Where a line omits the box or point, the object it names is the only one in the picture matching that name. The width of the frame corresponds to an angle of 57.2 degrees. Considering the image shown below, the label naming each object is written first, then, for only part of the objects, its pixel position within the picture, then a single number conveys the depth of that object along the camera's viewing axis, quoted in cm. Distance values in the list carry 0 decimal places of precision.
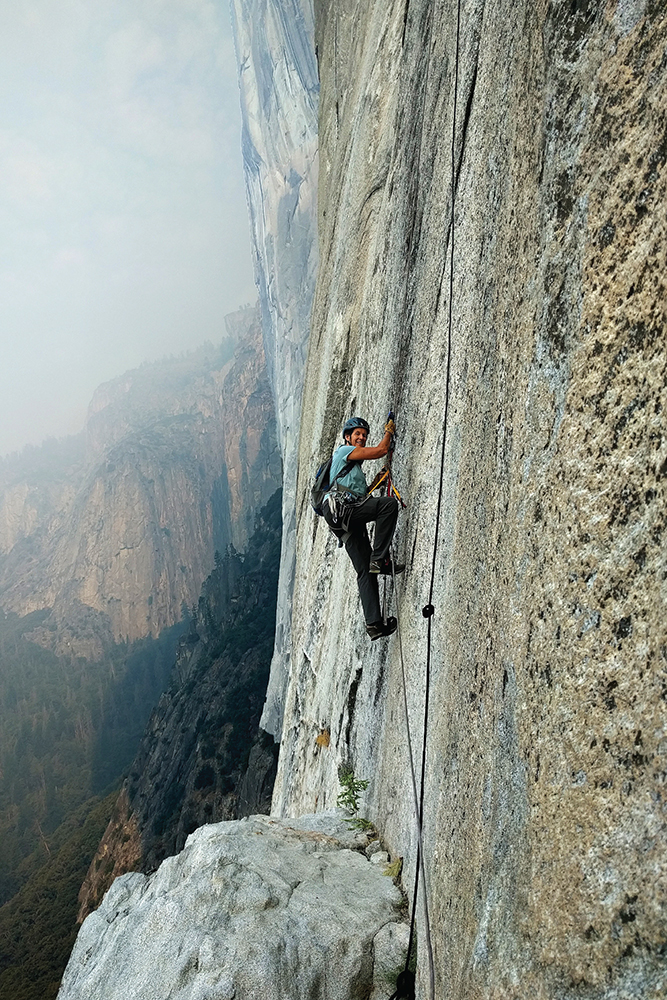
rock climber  483
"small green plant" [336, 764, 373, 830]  503
